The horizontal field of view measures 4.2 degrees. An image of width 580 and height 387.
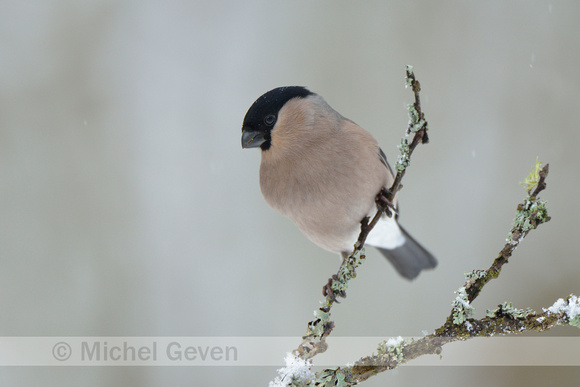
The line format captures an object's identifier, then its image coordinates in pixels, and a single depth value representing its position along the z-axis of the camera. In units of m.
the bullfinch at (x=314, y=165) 3.94
